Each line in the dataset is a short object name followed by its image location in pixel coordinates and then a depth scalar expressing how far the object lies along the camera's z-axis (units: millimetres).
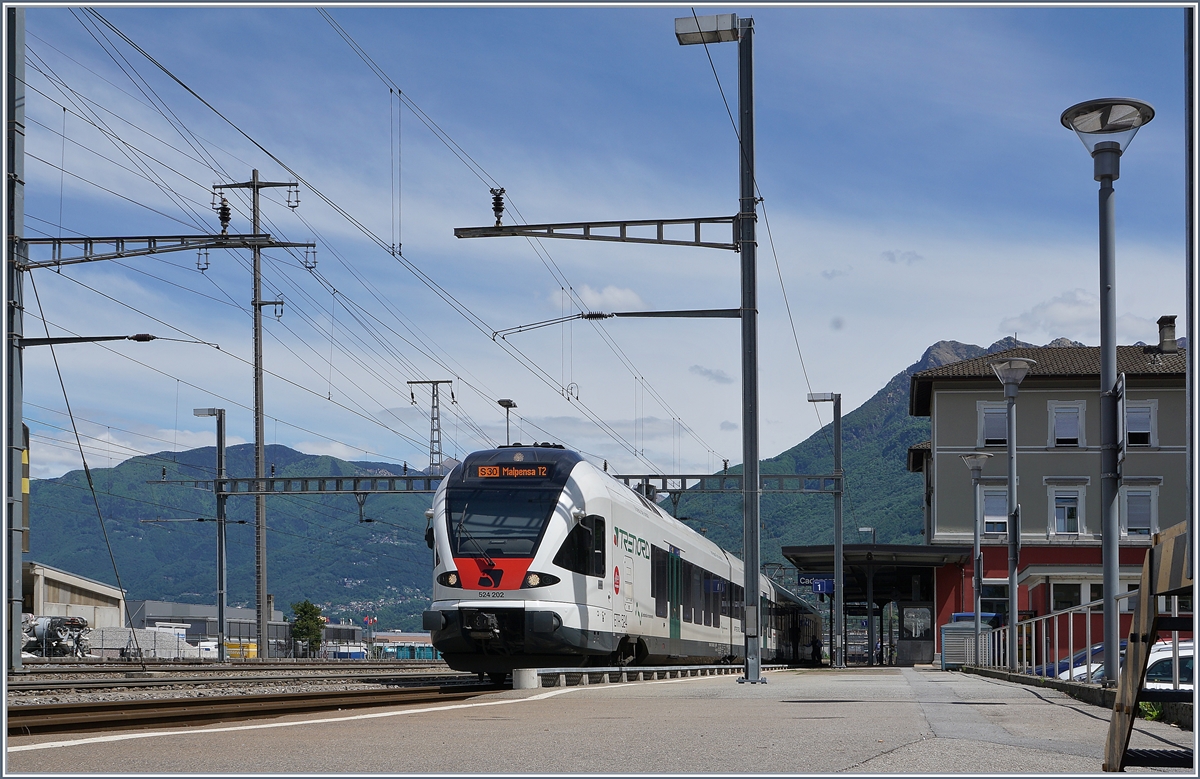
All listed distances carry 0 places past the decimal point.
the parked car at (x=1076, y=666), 19898
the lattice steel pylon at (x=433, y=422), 60375
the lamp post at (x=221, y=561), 43875
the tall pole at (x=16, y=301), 17438
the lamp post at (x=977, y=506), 32656
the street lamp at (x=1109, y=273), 12383
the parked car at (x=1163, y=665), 13647
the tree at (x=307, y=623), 109562
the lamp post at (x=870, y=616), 48500
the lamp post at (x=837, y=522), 42684
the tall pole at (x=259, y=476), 45375
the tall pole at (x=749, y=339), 19859
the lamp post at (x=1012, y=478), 24062
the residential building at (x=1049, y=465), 52625
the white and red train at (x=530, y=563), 19016
